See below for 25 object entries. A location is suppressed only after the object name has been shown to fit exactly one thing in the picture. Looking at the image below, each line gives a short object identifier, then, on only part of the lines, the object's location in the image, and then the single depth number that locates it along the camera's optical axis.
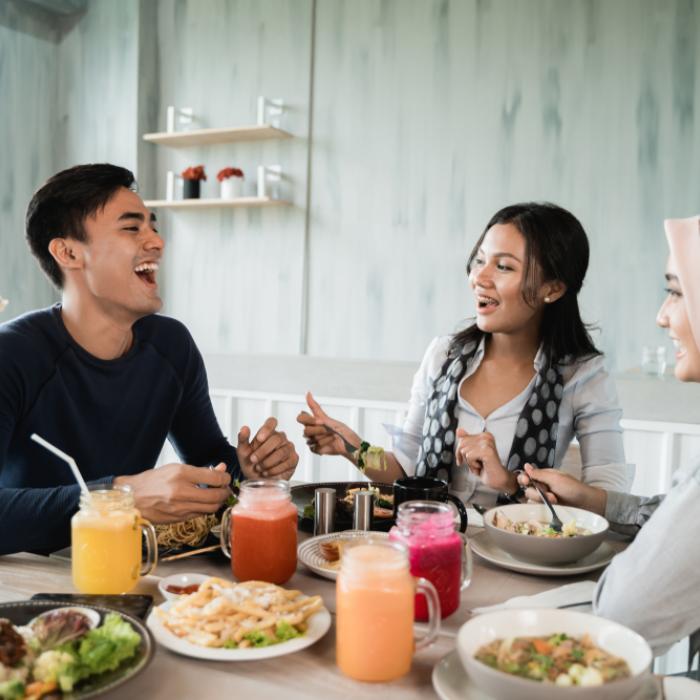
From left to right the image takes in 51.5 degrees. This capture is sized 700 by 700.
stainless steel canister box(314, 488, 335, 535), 1.39
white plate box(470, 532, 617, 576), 1.23
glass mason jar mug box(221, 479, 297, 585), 1.13
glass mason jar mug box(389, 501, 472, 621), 1.02
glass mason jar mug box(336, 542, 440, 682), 0.85
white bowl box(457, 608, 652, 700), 0.74
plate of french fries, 0.89
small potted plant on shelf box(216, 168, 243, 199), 4.67
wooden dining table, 0.83
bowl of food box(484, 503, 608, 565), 1.22
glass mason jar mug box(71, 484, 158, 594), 1.08
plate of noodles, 1.28
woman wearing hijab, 0.96
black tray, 1.43
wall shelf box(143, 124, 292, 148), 4.54
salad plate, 0.77
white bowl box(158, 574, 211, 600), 1.10
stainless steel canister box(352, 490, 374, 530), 1.39
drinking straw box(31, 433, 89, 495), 1.10
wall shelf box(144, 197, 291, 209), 4.59
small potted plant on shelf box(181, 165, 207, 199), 4.75
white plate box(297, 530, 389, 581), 1.17
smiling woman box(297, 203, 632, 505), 1.96
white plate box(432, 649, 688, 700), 0.82
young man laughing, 1.62
